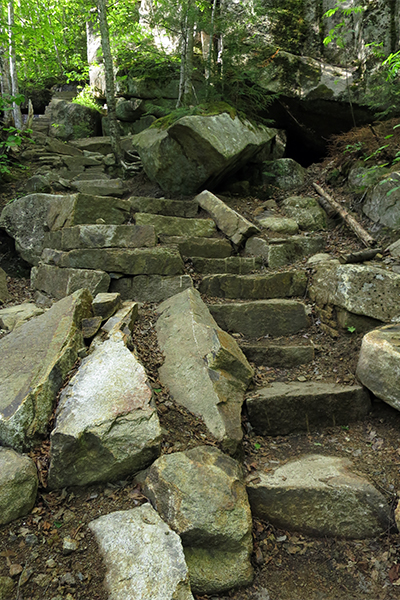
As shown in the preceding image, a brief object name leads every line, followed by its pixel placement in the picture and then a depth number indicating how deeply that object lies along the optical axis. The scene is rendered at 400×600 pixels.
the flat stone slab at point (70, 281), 5.07
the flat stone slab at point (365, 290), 4.44
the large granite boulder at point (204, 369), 3.20
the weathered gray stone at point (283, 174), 8.70
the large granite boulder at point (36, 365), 2.72
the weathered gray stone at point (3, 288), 5.71
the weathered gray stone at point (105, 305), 4.11
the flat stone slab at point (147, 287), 5.26
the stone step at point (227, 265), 5.88
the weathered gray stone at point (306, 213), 7.38
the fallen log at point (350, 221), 5.84
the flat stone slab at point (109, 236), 5.45
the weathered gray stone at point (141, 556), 2.03
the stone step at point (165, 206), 6.88
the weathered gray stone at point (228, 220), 6.55
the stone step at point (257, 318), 4.95
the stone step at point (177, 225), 6.25
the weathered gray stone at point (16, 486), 2.33
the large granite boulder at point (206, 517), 2.38
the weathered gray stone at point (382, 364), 3.40
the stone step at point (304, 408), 3.62
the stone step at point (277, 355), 4.45
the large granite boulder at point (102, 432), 2.60
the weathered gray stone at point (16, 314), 4.55
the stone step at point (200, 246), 6.00
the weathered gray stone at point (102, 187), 8.23
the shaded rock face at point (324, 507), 2.82
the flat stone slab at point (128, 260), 5.23
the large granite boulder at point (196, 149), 6.82
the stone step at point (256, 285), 5.48
